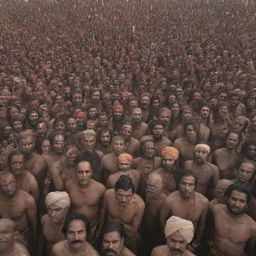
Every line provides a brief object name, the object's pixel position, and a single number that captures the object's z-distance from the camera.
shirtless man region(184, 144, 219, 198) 5.36
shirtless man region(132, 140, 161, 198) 5.54
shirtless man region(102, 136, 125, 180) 5.67
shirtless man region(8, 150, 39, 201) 4.83
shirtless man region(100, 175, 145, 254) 4.48
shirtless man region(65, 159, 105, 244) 4.70
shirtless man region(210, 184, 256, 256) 3.99
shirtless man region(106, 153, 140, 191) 5.08
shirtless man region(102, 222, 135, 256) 3.47
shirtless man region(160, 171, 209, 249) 4.52
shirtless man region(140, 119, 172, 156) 6.30
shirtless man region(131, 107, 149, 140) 7.04
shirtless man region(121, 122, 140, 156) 6.25
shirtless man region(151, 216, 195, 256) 3.46
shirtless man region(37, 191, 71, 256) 4.03
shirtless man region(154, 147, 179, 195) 5.17
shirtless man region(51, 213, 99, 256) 3.52
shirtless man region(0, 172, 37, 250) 4.32
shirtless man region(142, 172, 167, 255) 4.54
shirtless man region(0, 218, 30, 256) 3.38
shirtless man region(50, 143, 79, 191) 5.17
